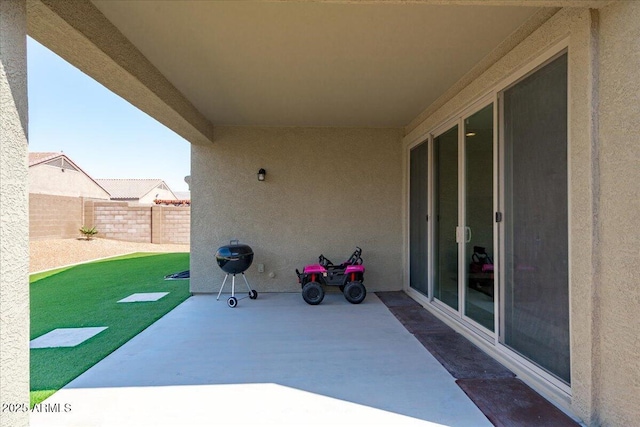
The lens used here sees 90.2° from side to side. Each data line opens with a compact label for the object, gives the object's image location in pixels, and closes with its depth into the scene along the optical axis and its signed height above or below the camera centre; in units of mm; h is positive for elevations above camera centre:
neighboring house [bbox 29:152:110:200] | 19250 +2575
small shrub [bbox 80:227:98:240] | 13770 -754
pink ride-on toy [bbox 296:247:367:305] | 5310 -1128
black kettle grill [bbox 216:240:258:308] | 5273 -751
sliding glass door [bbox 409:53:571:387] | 2521 -59
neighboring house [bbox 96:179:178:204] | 32438 +2722
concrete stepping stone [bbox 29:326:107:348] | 3580 -1456
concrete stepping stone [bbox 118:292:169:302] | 5555 -1495
